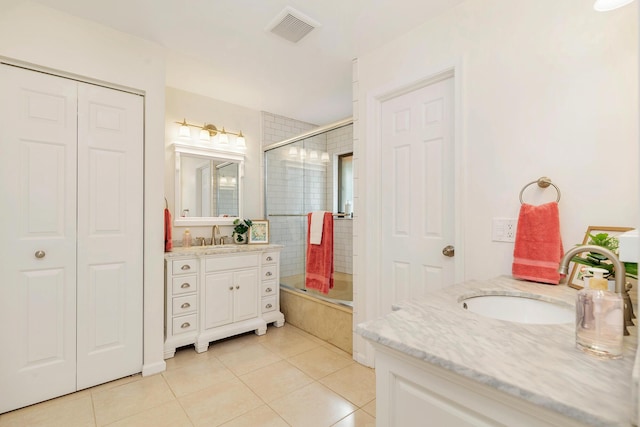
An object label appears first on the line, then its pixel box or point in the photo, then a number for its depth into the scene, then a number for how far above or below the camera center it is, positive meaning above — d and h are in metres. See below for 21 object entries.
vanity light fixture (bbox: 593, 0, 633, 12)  1.16 +0.82
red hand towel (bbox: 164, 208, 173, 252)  2.60 -0.15
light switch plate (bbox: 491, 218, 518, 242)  1.60 -0.07
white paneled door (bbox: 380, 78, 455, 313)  1.95 +0.16
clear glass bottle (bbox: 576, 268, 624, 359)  0.71 -0.25
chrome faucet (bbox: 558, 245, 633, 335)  0.79 -0.14
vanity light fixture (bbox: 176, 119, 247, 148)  3.07 +0.88
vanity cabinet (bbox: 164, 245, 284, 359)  2.54 -0.73
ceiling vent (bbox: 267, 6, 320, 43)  1.91 +1.27
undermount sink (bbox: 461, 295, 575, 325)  1.17 -0.39
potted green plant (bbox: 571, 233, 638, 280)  1.00 -0.16
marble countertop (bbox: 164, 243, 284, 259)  2.56 -0.32
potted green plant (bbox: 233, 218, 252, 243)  3.31 -0.17
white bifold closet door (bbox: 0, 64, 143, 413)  1.80 -0.13
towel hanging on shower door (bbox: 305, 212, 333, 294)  2.83 -0.44
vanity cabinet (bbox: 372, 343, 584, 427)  0.63 -0.44
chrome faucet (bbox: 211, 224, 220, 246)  3.22 -0.19
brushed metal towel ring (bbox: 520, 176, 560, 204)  1.47 +0.16
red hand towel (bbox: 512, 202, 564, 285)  1.40 -0.14
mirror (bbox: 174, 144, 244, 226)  3.09 +0.31
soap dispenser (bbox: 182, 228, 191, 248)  2.99 -0.25
